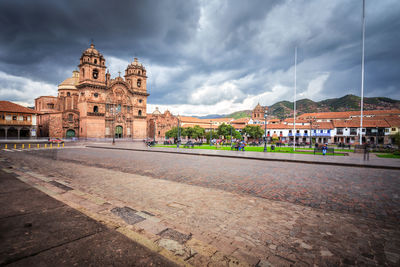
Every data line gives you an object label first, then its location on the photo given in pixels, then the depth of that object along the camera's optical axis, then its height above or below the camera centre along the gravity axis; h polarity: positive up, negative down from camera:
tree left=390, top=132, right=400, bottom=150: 27.42 -1.06
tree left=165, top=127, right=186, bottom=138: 61.12 -0.95
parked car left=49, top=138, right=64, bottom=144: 38.00 -2.50
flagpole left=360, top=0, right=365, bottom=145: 23.20 +10.53
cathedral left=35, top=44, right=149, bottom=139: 47.81 +7.47
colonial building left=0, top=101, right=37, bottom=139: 41.44 +1.94
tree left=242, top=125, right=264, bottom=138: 60.62 -0.29
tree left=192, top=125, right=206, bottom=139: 59.31 -0.71
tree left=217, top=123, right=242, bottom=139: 57.16 -0.02
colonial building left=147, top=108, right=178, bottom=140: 73.19 +2.79
